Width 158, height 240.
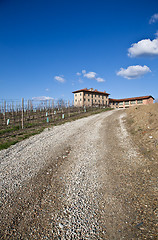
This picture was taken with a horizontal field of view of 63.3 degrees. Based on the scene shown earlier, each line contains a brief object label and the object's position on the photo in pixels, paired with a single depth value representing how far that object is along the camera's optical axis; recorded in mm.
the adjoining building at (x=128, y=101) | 56338
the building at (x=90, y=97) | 59906
